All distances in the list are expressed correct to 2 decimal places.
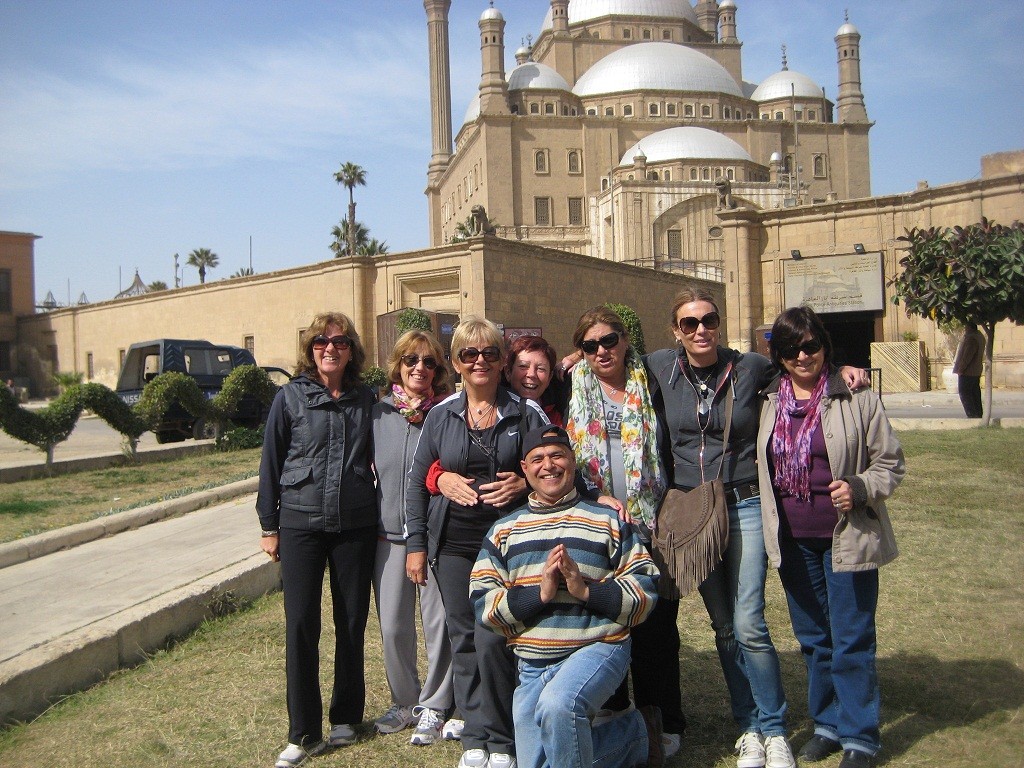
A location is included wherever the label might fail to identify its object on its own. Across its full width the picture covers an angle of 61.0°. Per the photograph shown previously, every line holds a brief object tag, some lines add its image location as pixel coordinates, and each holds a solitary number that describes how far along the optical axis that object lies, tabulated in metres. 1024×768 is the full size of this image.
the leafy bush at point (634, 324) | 24.23
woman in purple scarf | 3.32
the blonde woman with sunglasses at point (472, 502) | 3.42
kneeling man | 3.11
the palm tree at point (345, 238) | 51.44
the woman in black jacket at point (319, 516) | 3.66
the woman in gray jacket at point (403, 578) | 3.87
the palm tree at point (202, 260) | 65.62
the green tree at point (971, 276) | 13.14
